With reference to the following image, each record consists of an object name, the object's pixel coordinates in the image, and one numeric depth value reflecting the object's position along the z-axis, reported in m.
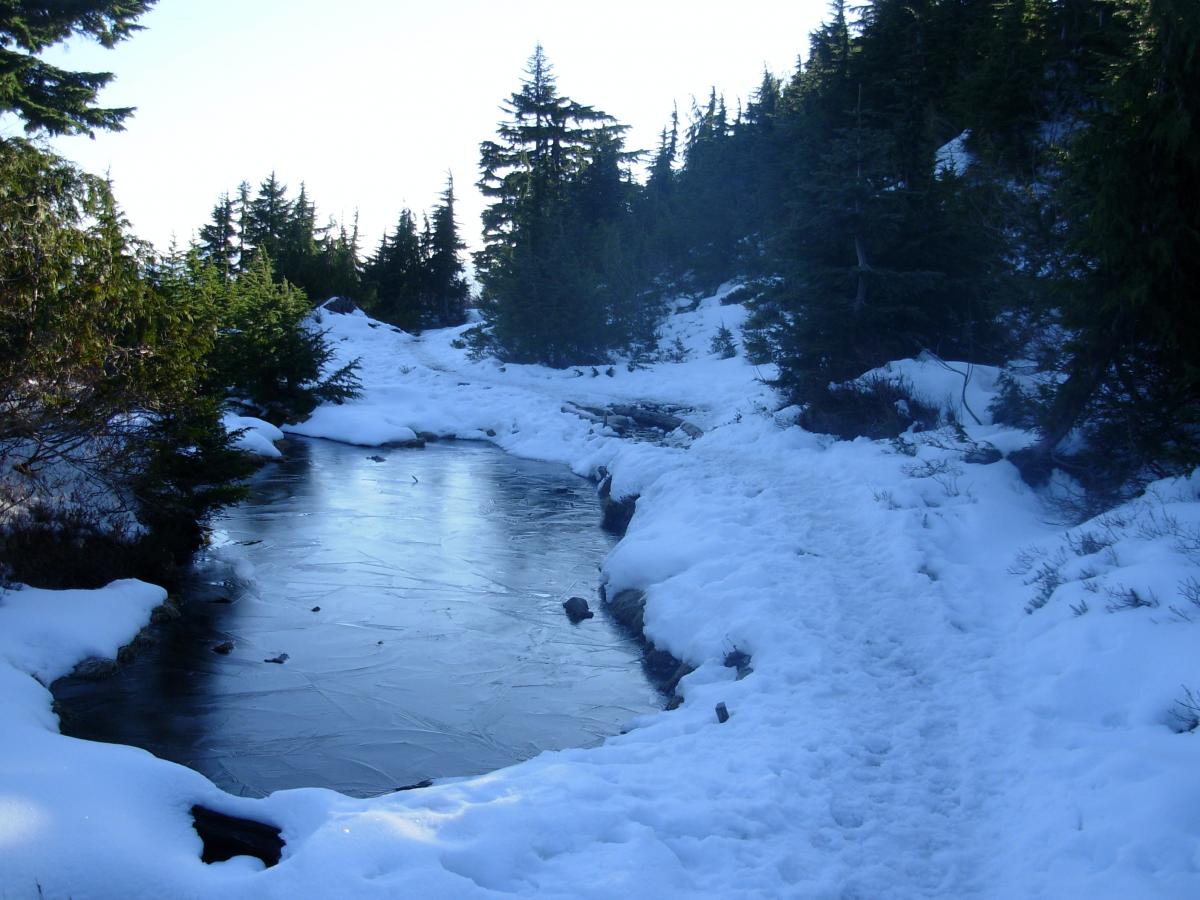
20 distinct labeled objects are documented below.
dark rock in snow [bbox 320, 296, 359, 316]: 45.73
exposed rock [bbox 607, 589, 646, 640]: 9.70
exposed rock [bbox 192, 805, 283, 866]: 4.78
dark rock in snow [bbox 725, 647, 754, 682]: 7.50
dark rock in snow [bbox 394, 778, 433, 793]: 6.30
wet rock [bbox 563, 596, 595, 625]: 10.22
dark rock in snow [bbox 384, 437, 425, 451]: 22.97
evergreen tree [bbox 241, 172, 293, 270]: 55.52
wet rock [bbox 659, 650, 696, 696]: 8.10
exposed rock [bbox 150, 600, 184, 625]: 9.67
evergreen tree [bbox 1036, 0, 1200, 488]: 7.93
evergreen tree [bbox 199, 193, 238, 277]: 57.19
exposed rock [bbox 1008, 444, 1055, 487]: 10.05
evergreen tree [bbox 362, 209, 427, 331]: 53.56
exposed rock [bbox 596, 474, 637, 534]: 14.34
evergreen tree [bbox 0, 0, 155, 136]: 18.77
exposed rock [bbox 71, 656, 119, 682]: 8.16
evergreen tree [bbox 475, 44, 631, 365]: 32.12
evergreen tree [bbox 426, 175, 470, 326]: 54.03
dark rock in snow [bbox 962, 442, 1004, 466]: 10.52
